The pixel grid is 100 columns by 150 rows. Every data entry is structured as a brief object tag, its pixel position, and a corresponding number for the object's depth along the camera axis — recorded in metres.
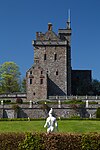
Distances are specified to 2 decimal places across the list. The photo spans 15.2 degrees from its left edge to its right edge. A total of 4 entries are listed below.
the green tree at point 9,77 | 86.88
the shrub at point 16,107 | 55.00
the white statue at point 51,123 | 22.11
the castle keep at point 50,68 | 72.19
